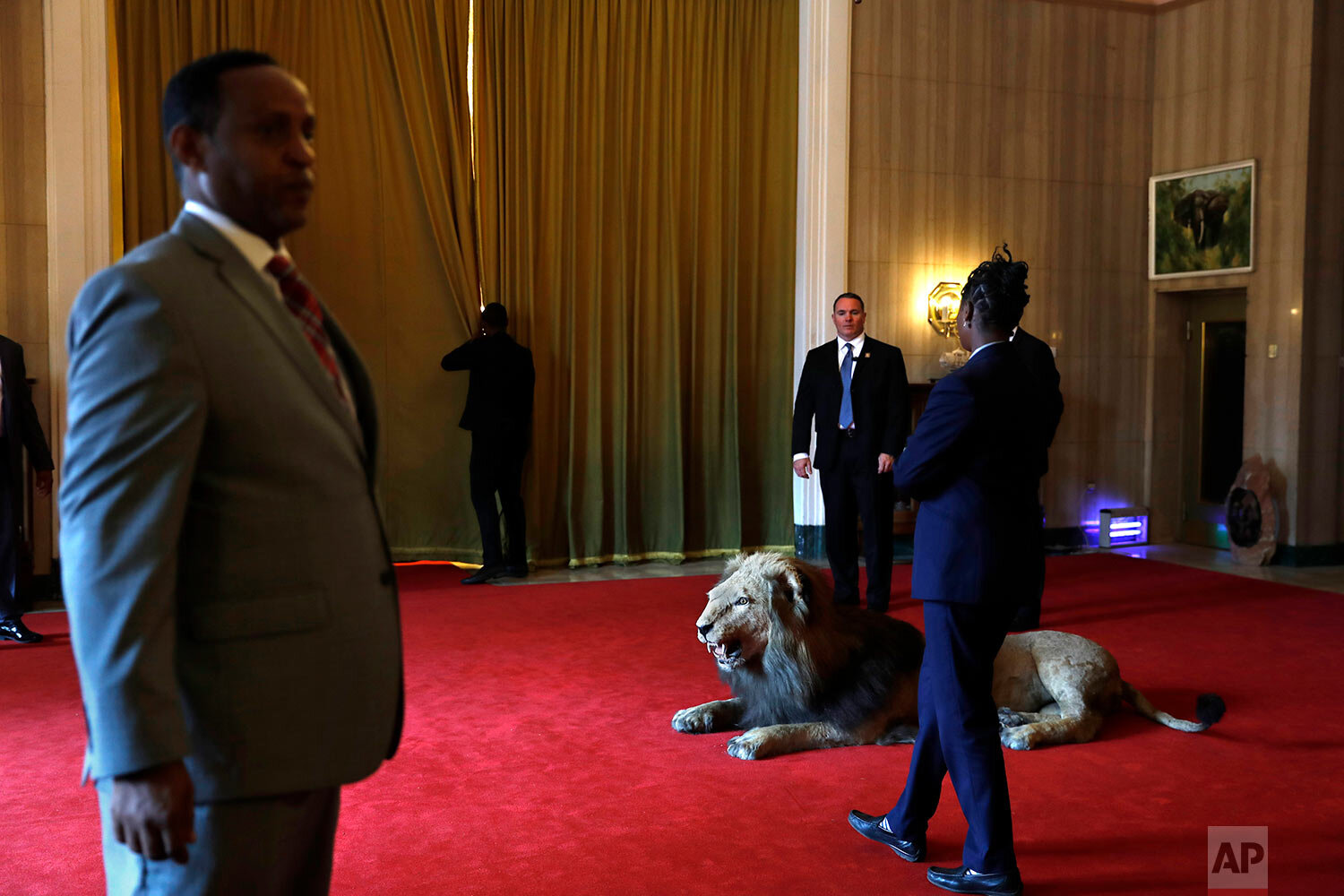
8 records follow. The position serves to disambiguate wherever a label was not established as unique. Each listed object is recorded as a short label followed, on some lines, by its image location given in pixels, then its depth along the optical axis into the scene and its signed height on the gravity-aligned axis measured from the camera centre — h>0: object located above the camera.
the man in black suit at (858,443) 6.54 -0.36
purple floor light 9.41 -1.21
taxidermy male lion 3.96 -1.07
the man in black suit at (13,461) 5.66 -0.43
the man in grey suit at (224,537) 1.29 -0.19
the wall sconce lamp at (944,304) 8.83 +0.59
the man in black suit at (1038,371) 5.61 +0.05
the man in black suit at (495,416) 7.51 -0.25
